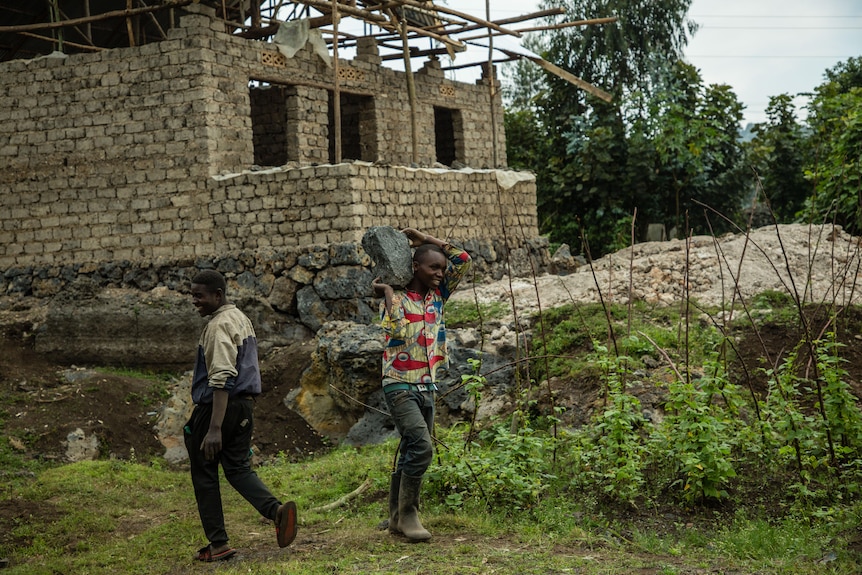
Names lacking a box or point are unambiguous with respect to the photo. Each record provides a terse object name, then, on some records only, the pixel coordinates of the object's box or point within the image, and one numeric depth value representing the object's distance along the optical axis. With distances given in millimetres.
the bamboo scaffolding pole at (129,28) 13086
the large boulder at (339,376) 9664
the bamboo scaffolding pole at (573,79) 16109
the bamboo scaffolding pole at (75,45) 13836
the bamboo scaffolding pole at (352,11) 13047
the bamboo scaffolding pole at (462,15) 13923
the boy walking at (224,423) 4984
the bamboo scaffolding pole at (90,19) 12781
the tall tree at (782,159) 21453
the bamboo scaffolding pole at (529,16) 15503
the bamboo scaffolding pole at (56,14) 13766
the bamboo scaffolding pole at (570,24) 15127
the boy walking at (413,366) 5066
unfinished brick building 12445
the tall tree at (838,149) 13828
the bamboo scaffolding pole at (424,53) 16391
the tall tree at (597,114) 22047
